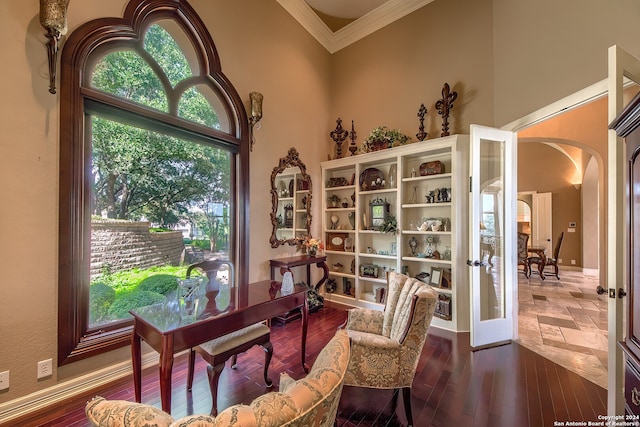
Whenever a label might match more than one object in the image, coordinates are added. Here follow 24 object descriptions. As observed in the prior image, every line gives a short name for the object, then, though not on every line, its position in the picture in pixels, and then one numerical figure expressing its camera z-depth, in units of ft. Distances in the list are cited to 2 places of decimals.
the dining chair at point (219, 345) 5.79
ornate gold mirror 12.09
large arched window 6.57
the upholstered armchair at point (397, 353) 5.76
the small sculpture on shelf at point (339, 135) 14.92
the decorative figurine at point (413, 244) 12.39
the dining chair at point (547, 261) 20.65
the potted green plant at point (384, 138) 12.71
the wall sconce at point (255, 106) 10.72
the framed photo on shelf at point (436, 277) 11.27
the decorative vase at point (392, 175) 12.89
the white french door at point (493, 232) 9.56
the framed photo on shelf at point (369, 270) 13.29
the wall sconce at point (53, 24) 5.81
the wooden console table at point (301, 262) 11.27
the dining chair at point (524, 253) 20.82
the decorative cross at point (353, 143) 14.38
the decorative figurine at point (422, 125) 11.99
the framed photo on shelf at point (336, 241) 14.52
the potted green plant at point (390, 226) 12.16
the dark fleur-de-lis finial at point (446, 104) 11.37
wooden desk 4.83
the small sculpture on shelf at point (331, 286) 14.57
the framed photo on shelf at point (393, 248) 12.89
